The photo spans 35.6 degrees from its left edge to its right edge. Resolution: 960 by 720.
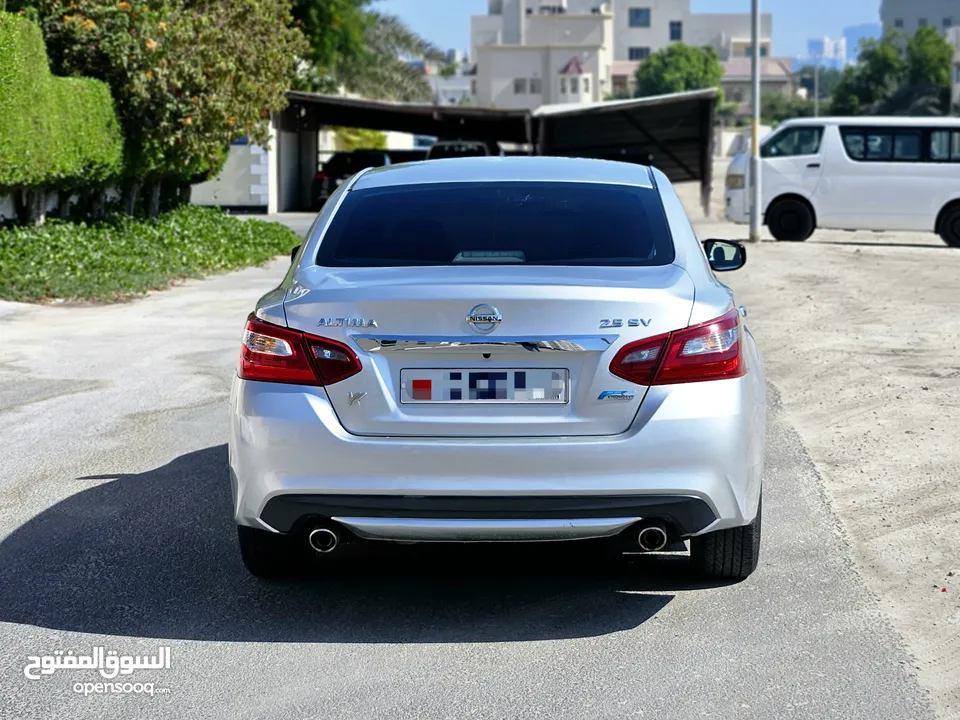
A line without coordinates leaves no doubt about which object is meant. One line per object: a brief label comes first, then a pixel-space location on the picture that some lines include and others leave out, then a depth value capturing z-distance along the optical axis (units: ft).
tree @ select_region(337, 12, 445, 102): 176.45
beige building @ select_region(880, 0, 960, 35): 643.86
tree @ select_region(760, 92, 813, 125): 454.40
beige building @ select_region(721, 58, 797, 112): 573.33
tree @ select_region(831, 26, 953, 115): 339.36
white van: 80.12
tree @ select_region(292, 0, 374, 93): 119.44
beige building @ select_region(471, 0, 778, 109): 379.76
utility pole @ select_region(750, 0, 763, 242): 78.07
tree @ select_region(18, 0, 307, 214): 64.49
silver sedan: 15.52
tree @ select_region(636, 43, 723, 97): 473.26
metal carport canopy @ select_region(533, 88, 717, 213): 116.16
